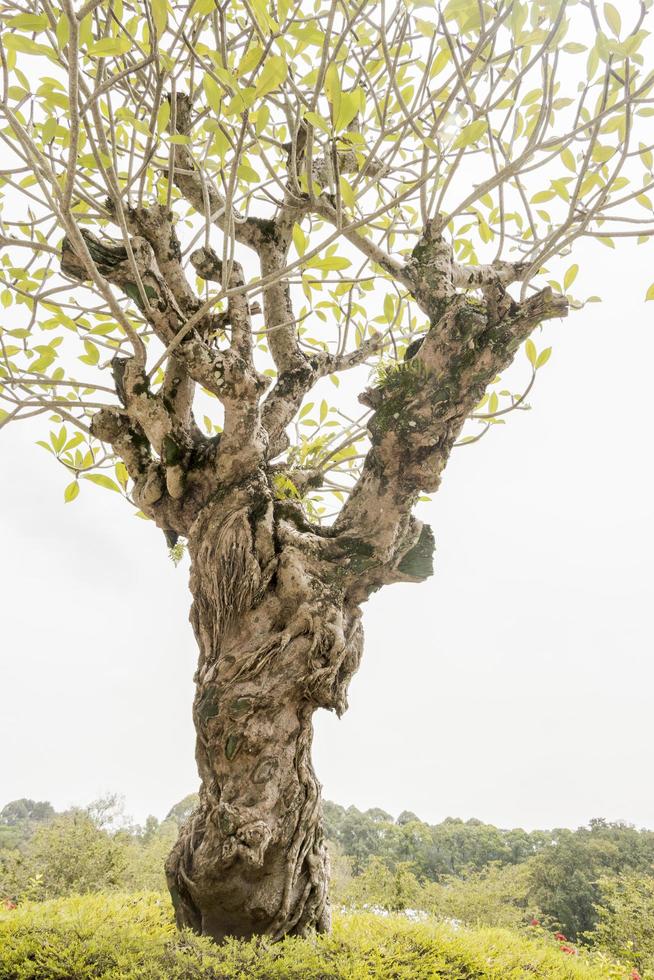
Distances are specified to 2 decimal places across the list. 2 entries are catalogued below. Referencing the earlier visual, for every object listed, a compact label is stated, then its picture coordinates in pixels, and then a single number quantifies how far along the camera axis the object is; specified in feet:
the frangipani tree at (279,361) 4.82
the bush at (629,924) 14.70
